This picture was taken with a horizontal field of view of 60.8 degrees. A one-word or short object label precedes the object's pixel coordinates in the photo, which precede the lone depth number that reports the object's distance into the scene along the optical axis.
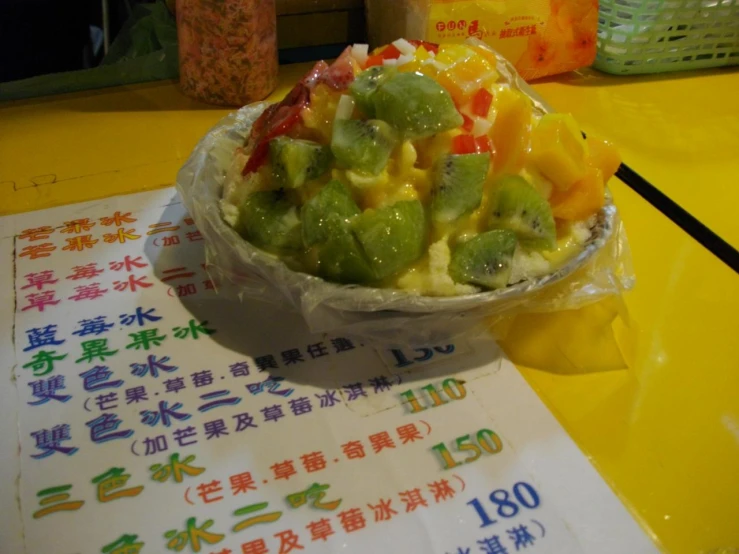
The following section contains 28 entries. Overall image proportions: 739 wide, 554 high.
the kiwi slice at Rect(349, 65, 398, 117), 0.26
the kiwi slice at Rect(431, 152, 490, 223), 0.25
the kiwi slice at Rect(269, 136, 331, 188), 0.26
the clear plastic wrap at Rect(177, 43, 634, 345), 0.23
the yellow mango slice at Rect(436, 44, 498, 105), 0.27
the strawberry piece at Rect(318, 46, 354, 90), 0.28
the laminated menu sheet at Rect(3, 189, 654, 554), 0.20
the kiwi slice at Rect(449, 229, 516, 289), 0.24
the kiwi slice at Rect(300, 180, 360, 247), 0.24
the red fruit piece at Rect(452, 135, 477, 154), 0.26
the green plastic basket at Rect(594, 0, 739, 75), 0.50
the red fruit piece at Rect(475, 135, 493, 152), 0.26
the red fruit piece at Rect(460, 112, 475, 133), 0.26
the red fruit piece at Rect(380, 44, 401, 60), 0.29
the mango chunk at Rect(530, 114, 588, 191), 0.26
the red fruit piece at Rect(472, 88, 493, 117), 0.27
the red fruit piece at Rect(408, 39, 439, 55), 0.30
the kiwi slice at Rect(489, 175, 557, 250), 0.25
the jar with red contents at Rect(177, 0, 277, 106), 0.42
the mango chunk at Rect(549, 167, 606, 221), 0.27
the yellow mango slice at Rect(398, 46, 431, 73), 0.28
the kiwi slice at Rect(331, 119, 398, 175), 0.25
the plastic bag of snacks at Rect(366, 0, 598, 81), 0.46
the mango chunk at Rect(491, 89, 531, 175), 0.26
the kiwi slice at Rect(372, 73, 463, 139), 0.25
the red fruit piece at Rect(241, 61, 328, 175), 0.27
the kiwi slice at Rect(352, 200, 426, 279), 0.24
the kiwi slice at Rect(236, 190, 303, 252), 0.26
